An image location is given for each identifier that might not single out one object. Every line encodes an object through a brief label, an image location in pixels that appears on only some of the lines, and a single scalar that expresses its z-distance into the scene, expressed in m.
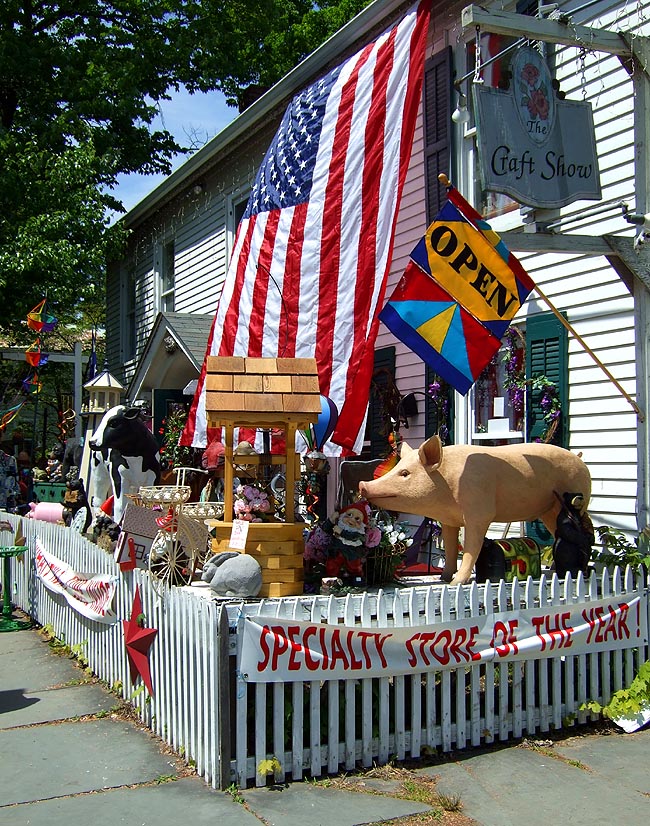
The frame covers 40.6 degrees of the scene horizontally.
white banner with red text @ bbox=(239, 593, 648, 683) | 4.65
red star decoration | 5.70
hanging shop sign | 6.44
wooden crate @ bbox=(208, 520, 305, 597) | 5.57
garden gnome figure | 5.92
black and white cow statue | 7.72
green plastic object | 9.08
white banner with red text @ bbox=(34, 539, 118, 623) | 6.68
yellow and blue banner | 6.19
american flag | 7.84
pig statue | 6.02
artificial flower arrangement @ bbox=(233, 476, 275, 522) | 5.79
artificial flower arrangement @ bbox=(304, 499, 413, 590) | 5.93
